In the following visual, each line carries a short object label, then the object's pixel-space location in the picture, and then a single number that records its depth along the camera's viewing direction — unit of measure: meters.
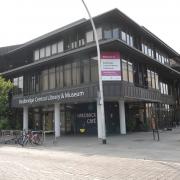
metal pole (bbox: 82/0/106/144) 18.83
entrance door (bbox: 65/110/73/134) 30.73
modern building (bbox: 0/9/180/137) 23.37
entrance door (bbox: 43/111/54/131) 31.98
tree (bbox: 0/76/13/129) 30.66
